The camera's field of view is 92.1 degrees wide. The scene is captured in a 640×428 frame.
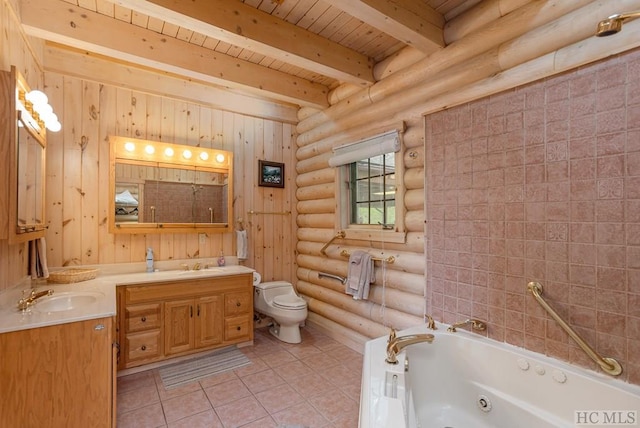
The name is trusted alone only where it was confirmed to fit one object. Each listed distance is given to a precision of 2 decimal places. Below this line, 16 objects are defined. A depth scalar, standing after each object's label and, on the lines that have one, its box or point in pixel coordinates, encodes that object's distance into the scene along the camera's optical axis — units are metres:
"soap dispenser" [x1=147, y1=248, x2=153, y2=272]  3.15
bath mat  2.68
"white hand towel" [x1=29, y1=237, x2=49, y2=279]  2.26
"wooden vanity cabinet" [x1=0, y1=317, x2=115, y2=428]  1.55
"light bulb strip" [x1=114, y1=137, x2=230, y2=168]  3.09
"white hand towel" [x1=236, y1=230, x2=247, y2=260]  3.66
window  2.77
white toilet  3.33
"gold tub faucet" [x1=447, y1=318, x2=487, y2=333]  2.12
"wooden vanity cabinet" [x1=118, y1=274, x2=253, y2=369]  2.70
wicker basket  2.53
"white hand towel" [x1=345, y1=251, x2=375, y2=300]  2.96
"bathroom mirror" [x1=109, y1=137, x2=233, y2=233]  3.06
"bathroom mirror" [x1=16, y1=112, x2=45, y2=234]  1.86
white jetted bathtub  1.48
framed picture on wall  3.94
